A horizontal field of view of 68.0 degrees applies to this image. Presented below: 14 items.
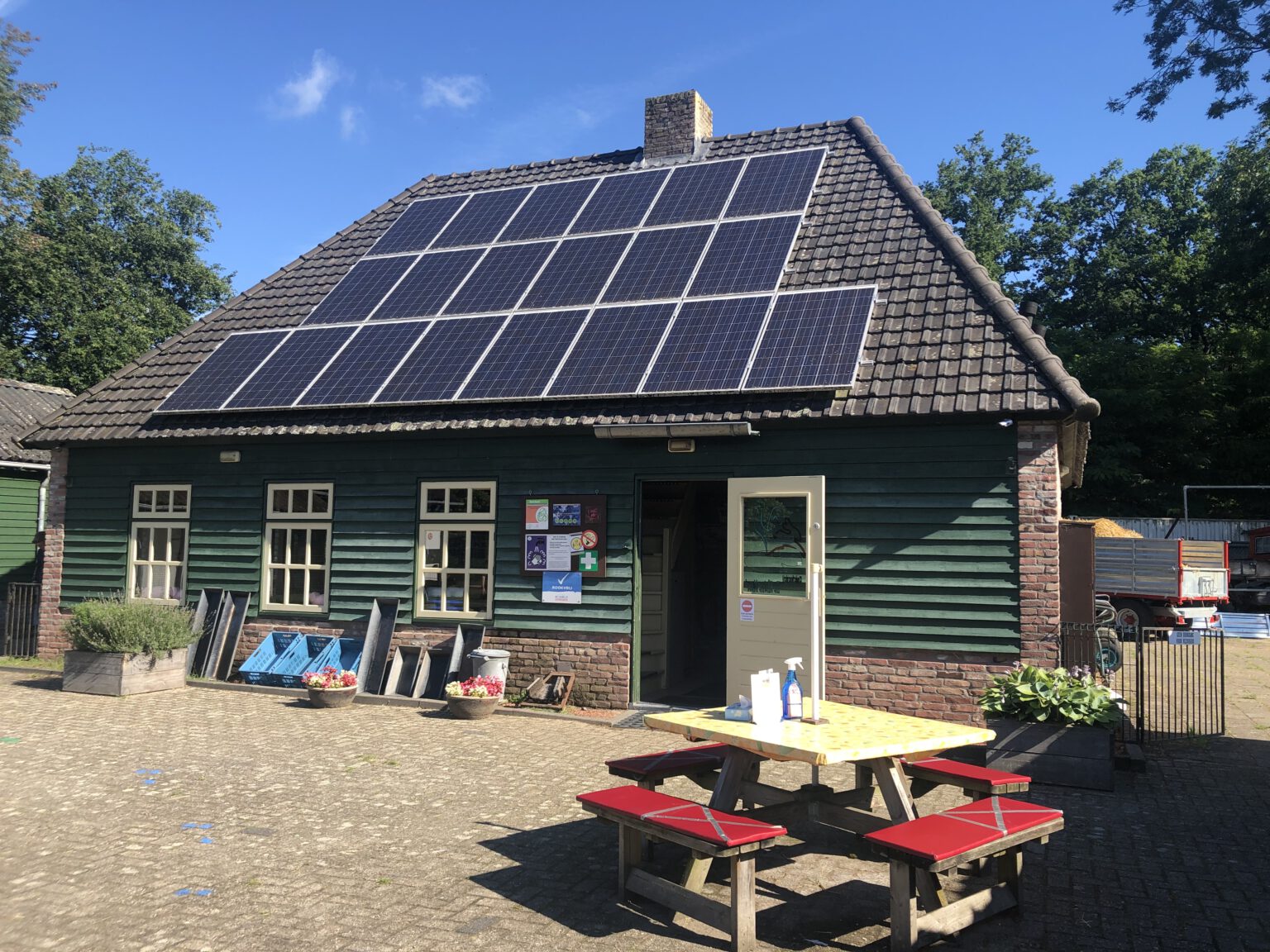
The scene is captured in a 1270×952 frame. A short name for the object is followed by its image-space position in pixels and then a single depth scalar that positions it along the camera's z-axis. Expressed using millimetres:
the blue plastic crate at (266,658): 11766
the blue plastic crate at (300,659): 11633
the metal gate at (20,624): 14000
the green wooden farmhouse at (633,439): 9375
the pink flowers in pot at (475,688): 9906
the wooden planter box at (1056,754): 7332
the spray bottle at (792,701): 5492
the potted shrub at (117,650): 11047
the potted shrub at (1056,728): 7355
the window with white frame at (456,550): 11312
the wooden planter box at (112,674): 11000
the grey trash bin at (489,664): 10500
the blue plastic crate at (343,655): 11586
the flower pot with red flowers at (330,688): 10508
